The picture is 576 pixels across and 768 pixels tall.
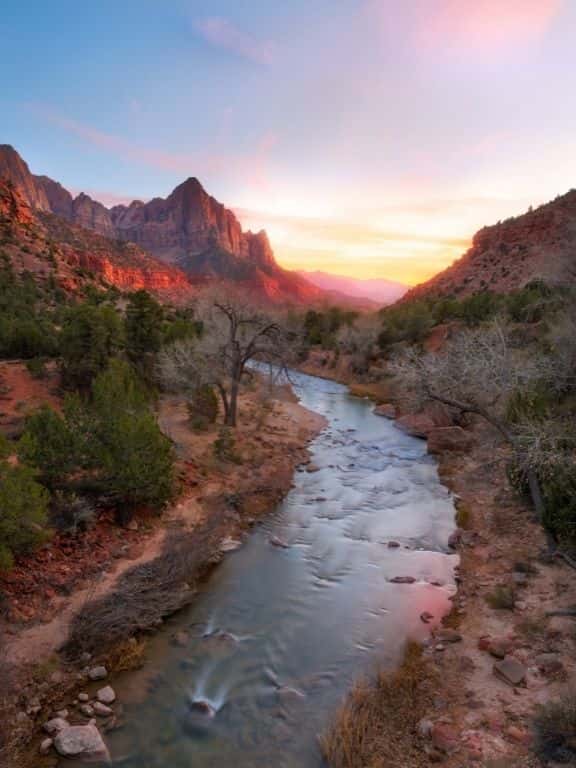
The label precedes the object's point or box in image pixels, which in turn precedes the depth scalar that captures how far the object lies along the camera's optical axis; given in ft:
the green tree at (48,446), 36.47
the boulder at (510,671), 24.25
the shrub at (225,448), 58.75
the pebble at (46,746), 21.59
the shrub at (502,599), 31.63
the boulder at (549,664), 24.17
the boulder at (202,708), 24.47
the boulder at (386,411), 103.79
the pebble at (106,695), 24.70
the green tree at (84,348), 68.69
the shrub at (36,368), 69.67
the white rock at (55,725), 22.56
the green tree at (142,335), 83.41
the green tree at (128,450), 39.06
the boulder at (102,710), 23.89
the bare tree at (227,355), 68.03
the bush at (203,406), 71.26
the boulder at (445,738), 20.76
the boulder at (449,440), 74.87
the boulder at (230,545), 42.35
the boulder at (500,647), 26.89
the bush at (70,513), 35.99
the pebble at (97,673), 26.35
